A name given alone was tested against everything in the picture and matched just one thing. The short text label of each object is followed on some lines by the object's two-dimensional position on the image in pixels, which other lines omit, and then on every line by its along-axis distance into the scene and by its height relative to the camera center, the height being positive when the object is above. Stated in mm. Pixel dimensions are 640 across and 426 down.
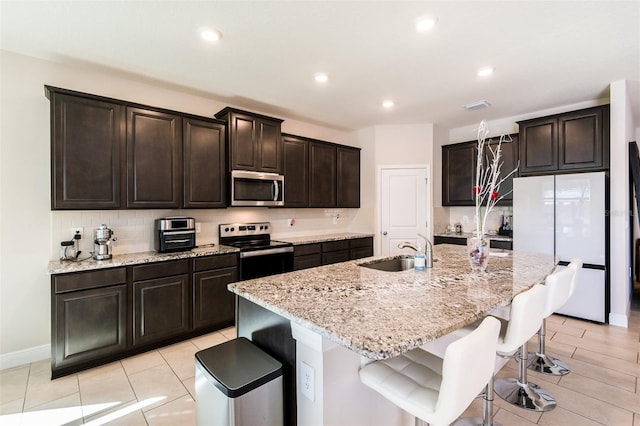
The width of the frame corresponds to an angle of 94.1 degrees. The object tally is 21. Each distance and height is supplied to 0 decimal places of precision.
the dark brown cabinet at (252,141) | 3533 +889
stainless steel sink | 2480 -453
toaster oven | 3113 -232
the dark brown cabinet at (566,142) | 3533 +868
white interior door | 4883 +90
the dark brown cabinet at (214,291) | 3096 -841
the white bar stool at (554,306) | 1892 -629
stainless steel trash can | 1292 -792
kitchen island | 1122 -446
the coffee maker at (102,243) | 2775 -282
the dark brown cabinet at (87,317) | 2375 -871
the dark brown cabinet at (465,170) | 4441 +669
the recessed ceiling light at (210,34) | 2283 +1396
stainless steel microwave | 3557 +296
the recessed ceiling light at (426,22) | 2143 +1389
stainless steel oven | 3459 -446
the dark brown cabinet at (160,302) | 2748 -859
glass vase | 2170 -307
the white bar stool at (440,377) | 998 -702
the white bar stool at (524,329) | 1515 -631
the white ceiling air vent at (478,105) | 3884 +1414
